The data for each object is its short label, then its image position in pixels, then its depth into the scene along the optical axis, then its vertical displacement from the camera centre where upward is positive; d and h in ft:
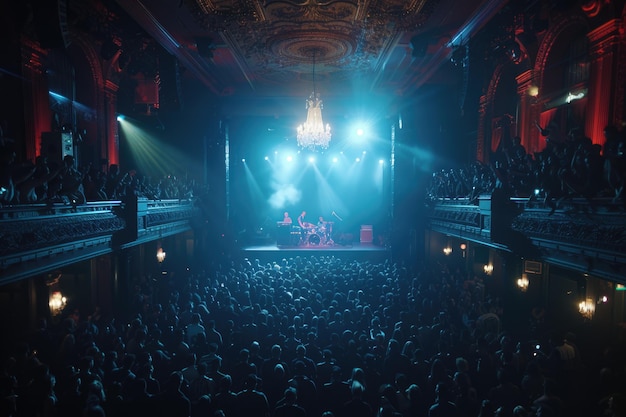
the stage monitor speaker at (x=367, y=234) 71.90 -7.72
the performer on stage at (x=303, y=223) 78.99 -6.46
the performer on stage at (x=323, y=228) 75.23 -7.17
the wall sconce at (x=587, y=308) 35.66 -10.79
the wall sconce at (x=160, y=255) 55.62 -9.45
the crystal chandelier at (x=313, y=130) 44.16 +7.58
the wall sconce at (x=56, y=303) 38.93 -11.93
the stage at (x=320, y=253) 59.98 -9.58
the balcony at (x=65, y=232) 18.45 -2.61
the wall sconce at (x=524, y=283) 42.06 -9.84
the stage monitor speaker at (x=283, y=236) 67.10 -7.70
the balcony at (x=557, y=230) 18.57 -2.19
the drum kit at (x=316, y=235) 70.44 -8.07
